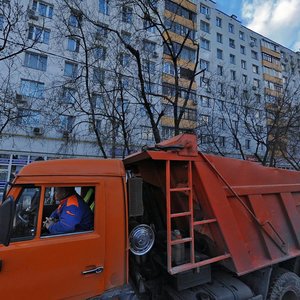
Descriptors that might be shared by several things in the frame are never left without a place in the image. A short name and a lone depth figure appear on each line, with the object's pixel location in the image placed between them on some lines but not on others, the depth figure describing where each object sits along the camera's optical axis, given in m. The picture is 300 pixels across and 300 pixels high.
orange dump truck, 2.55
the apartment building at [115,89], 12.74
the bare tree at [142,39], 10.50
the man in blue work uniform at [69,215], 2.72
